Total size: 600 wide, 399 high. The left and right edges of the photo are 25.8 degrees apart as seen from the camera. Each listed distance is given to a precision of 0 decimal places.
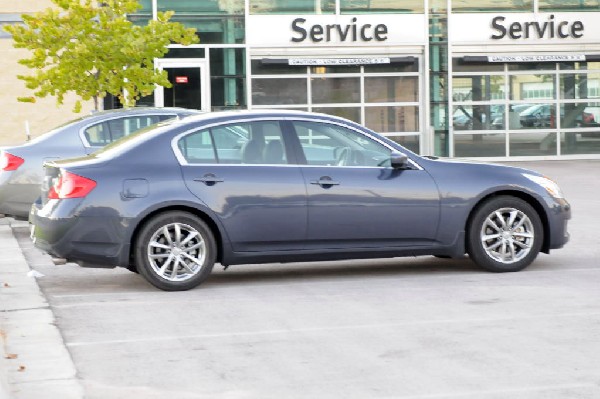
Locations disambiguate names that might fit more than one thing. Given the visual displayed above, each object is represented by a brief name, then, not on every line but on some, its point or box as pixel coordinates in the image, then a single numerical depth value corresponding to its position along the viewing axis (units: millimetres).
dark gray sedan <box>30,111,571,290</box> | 10367
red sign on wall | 31797
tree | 25094
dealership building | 31969
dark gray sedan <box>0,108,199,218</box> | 14836
